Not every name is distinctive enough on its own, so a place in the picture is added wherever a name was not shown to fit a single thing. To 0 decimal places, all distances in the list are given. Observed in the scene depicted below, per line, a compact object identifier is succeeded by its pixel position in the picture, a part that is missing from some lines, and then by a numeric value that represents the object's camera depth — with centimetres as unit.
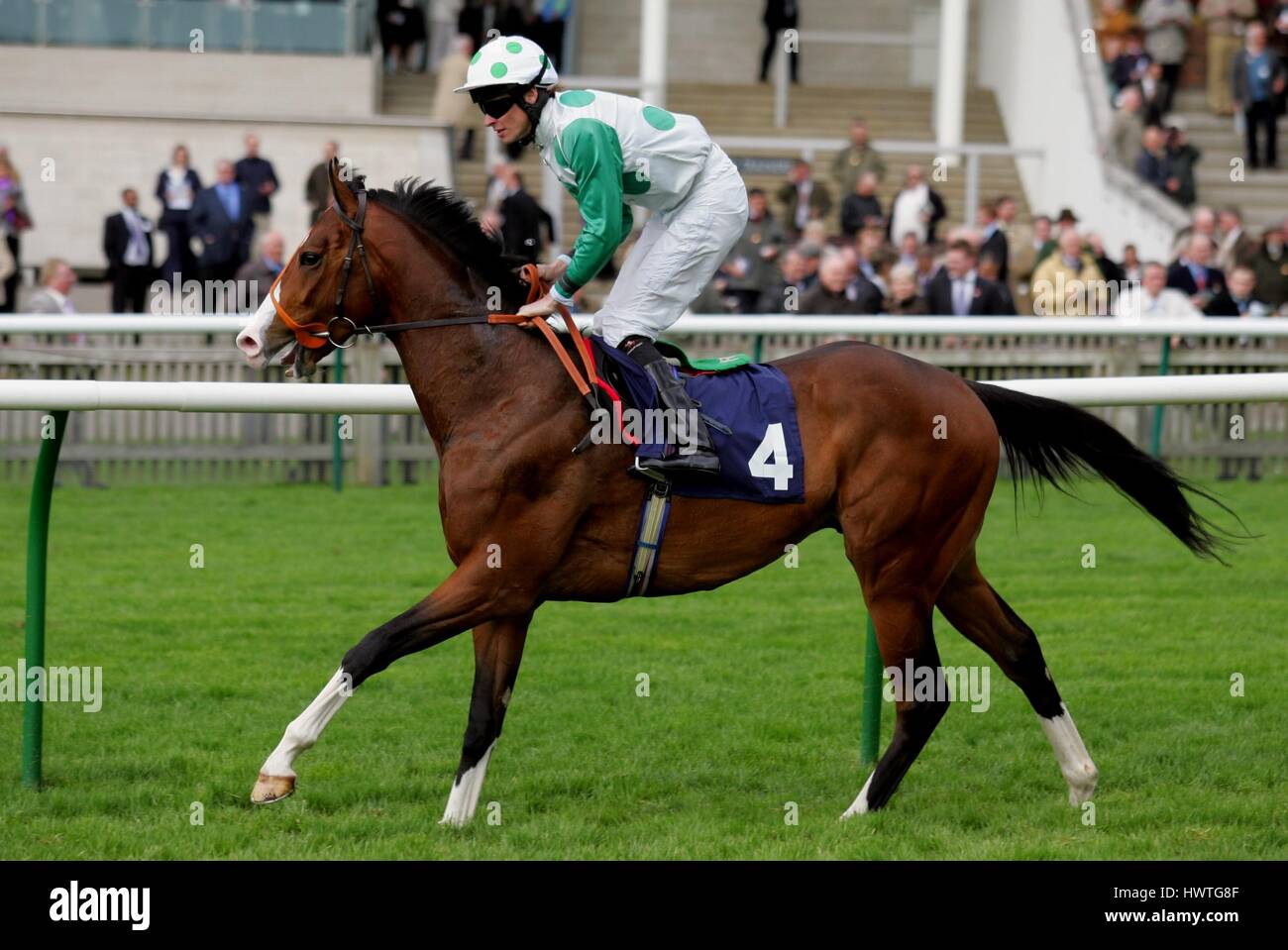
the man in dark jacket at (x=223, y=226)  1509
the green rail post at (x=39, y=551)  517
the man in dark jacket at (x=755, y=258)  1380
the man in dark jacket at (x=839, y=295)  1244
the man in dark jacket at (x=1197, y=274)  1402
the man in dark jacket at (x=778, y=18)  2191
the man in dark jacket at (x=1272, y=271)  1441
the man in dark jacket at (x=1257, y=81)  1892
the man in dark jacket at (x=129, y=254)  1527
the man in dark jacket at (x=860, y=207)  1618
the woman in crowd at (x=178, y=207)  1534
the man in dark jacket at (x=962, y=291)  1278
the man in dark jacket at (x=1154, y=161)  1825
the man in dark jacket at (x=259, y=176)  1612
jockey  493
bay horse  491
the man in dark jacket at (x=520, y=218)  1520
